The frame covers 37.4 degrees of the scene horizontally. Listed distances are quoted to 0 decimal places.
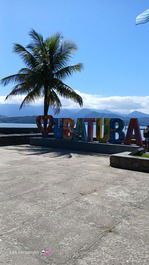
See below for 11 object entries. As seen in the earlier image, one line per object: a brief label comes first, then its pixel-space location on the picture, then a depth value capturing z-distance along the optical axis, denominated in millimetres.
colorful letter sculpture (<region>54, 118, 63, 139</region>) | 17344
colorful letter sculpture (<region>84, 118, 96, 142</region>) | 15439
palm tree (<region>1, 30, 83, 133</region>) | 19844
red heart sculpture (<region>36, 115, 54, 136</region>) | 18661
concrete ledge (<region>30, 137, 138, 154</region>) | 13572
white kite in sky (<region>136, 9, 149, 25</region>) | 17131
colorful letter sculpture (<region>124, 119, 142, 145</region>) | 13172
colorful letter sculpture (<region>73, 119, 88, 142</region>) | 15859
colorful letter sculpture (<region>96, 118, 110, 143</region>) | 14578
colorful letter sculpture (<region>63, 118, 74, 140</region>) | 16750
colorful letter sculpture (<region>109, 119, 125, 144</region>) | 13938
